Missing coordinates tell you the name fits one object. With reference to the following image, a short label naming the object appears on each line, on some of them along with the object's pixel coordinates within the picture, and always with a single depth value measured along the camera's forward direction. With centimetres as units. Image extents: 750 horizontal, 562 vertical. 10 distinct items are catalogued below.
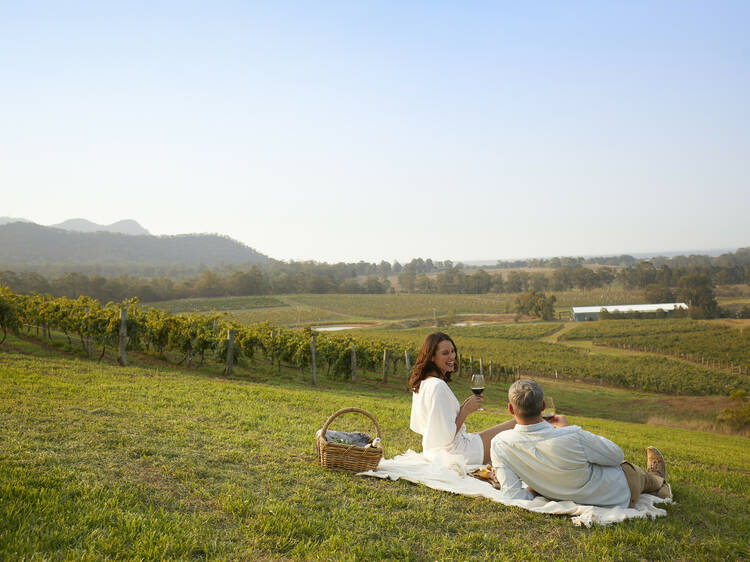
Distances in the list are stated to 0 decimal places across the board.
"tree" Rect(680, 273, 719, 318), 7856
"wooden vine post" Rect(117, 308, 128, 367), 1220
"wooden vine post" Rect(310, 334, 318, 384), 1545
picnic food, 416
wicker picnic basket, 412
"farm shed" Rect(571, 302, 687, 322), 8031
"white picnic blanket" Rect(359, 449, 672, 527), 339
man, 336
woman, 419
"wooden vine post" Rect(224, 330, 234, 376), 1407
